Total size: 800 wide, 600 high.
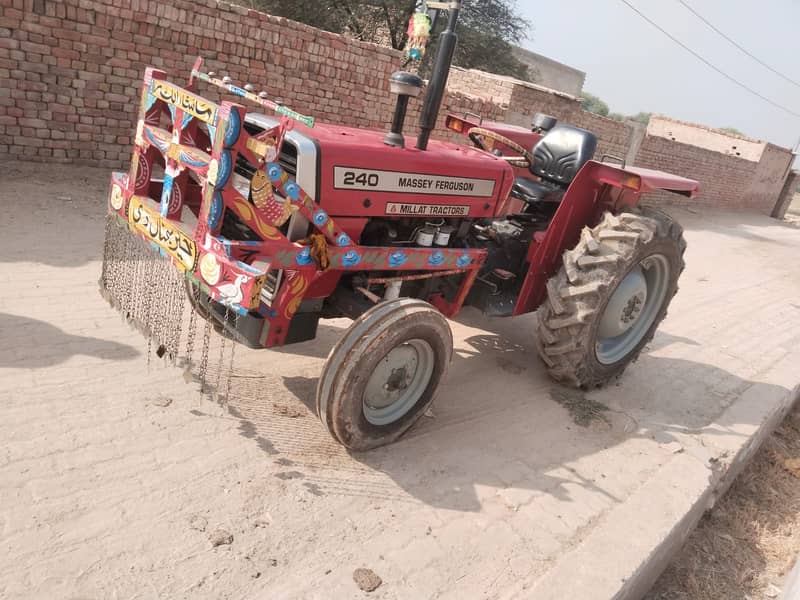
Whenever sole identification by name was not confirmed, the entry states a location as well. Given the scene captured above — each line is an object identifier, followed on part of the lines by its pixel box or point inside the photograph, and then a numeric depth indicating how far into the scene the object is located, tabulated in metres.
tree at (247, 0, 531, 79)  14.84
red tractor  2.70
